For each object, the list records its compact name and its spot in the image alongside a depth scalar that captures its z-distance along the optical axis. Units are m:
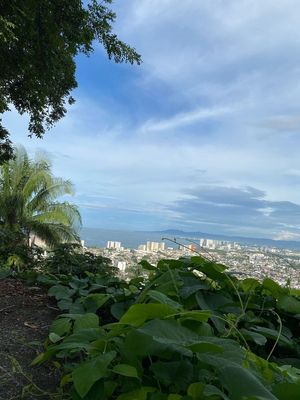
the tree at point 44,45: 7.55
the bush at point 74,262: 4.67
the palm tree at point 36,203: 19.66
